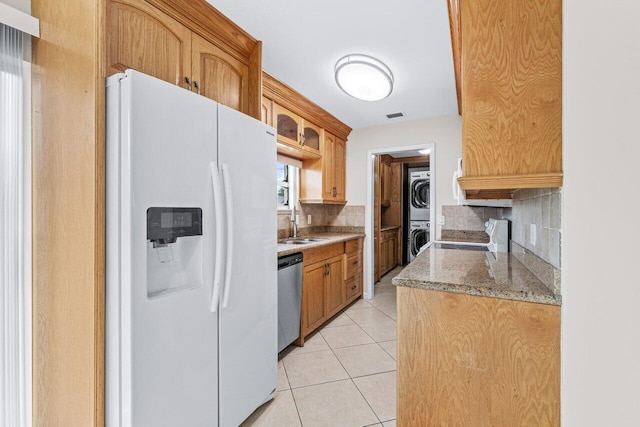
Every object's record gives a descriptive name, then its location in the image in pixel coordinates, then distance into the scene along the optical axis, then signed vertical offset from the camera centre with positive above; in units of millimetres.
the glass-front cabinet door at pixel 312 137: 3227 +890
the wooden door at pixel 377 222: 4559 -152
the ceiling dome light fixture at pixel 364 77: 2238 +1122
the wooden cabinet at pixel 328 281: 2676 -762
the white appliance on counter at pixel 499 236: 2111 -173
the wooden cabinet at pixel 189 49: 1305 +898
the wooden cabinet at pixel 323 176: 3557 +454
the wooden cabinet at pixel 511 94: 993 +435
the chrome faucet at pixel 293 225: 3402 -154
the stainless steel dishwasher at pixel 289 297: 2275 -712
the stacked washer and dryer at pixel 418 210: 6051 +57
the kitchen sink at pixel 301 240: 2997 -315
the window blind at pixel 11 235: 1228 -104
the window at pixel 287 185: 3362 +327
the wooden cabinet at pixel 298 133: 2809 +872
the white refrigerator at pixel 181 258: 1088 -208
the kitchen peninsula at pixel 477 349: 1010 -522
